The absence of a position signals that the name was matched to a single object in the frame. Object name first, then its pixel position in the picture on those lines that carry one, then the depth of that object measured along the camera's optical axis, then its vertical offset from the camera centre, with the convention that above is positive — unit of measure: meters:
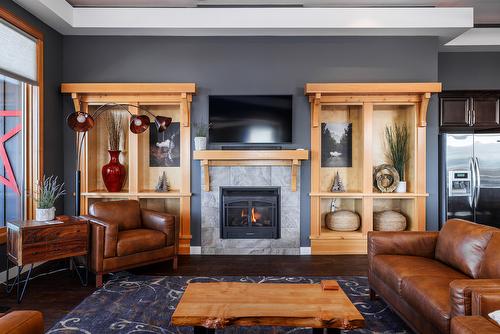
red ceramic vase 4.76 -0.06
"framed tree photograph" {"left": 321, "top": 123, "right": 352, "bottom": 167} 5.21 +0.29
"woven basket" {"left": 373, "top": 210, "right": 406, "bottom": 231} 4.85 -0.73
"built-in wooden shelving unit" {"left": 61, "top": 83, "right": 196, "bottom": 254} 4.64 +0.23
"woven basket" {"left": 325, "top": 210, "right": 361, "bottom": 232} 4.92 -0.73
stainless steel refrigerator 4.80 -0.14
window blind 3.68 +1.23
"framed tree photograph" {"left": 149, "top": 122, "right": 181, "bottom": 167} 5.16 +0.30
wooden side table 3.23 -0.67
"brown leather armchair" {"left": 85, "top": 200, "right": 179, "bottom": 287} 3.61 -0.72
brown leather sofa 2.02 -0.74
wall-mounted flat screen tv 4.81 +0.60
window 3.80 +0.60
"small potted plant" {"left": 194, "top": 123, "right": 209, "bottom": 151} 4.74 +0.42
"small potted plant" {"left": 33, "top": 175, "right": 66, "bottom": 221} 3.62 -0.38
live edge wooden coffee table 1.95 -0.80
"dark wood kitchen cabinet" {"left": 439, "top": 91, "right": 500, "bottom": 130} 5.50 +0.85
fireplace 4.83 -0.59
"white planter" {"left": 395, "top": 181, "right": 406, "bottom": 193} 4.89 -0.27
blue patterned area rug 2.64 -1.16
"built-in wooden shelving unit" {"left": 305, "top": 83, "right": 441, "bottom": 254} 4.61 +0.18
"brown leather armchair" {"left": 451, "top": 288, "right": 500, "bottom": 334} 1.59 -0.70
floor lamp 3.85 +0.49
